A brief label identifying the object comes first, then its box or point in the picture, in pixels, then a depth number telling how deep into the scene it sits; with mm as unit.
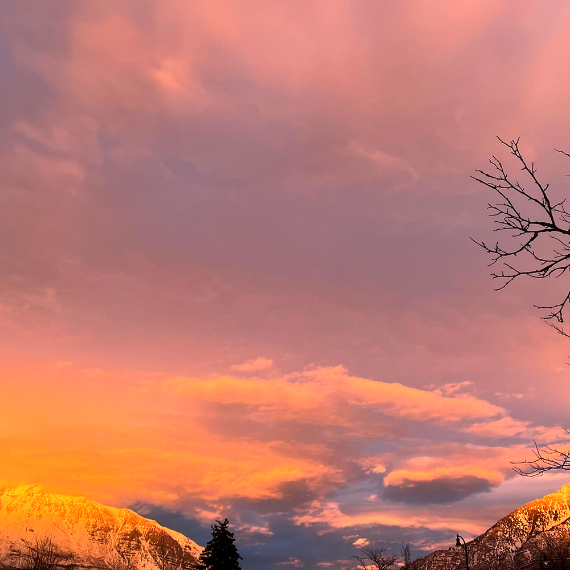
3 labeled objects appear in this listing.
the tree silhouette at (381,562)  80562
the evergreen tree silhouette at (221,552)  77000
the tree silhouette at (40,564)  58559
